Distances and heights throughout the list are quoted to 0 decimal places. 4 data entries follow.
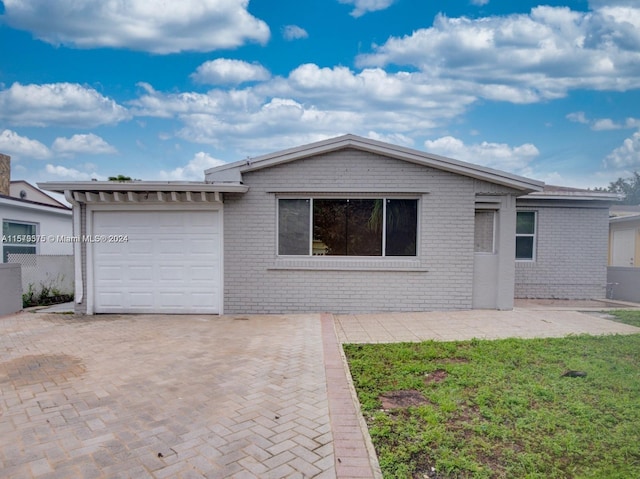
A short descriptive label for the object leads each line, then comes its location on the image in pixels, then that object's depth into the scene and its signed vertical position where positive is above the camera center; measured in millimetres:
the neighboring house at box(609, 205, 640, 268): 13641 -385
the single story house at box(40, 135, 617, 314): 8539 -318
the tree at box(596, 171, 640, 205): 44688 +5559
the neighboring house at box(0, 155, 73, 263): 11750 +95
